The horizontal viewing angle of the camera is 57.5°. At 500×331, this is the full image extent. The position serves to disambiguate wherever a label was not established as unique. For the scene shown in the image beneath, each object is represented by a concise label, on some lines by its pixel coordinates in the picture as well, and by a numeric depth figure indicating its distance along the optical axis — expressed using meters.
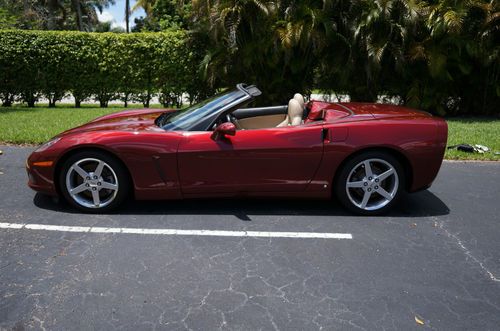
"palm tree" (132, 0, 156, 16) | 18.26
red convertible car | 4.24
